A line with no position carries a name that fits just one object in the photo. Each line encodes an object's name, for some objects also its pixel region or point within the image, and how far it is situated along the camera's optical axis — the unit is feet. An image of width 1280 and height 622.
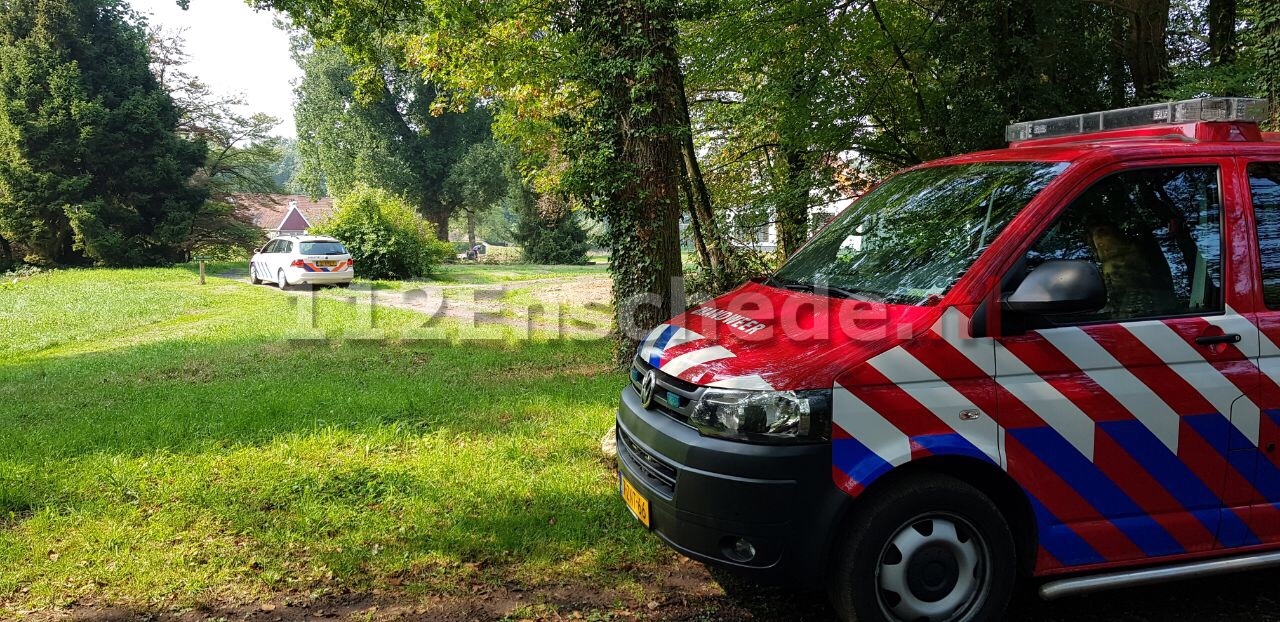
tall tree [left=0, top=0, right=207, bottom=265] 99.45
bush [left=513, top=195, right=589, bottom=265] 144.87
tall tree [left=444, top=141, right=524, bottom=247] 156.25
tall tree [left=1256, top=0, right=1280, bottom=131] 23.07
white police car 73.36
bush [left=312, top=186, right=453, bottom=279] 87.20
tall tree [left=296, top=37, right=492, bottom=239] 154.51
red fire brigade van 9.87
